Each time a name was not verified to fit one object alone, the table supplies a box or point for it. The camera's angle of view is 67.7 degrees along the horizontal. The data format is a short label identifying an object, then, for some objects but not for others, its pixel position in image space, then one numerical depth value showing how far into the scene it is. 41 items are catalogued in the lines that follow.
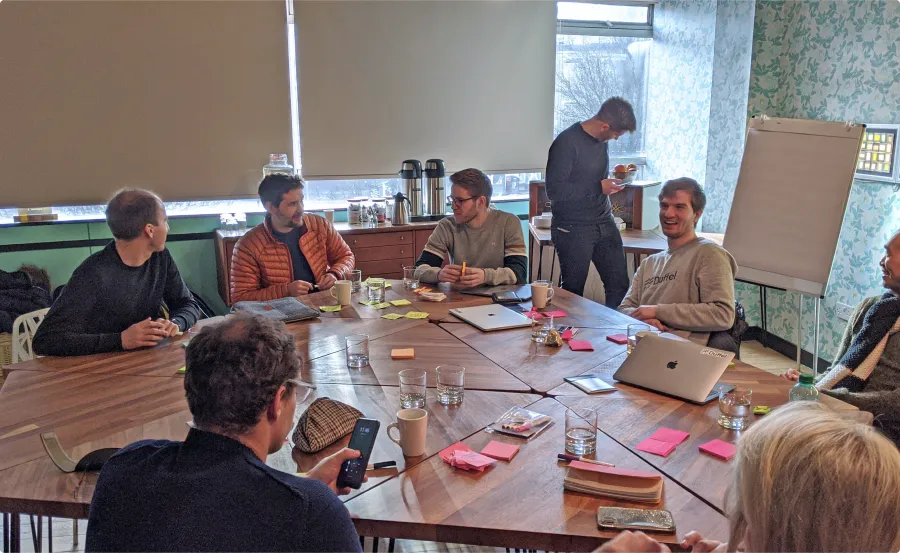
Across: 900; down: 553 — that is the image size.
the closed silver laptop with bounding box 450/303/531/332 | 2.61
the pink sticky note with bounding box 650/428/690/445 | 1.67
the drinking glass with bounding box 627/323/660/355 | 2.21
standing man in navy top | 3.96
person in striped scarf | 2.23
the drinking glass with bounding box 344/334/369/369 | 2.19
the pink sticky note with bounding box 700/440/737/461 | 1.58
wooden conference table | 1.36
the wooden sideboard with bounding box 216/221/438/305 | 4.67
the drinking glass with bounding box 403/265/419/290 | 3.20
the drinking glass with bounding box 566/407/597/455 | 1.60
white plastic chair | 2.83
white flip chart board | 3.38
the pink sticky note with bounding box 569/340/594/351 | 2.33
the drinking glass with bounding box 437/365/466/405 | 1.88
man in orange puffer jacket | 3.25
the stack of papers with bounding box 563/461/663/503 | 1.41
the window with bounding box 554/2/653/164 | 5.61
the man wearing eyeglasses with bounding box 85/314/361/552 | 1.06
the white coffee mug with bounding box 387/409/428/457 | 1.58
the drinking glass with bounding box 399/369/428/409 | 1.87
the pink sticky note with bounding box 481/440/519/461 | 1.59
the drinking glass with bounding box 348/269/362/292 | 3.17
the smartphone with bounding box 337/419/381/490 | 1.43
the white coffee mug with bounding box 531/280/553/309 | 2.79
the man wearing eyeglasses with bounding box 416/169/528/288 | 3.33
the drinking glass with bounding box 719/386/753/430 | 1.74
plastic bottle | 1.79
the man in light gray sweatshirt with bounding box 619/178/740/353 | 2.65
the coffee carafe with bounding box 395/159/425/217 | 5.00
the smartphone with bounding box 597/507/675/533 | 1.31
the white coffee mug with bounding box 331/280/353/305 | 2.90
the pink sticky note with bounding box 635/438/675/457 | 1.61
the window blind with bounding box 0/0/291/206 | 4.26
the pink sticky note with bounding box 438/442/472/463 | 1.58
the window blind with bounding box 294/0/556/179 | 4.88
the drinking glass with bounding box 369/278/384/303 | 3.00
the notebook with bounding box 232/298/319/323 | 2.67
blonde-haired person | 0.92
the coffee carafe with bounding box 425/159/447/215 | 5.02
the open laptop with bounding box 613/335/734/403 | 1.90
